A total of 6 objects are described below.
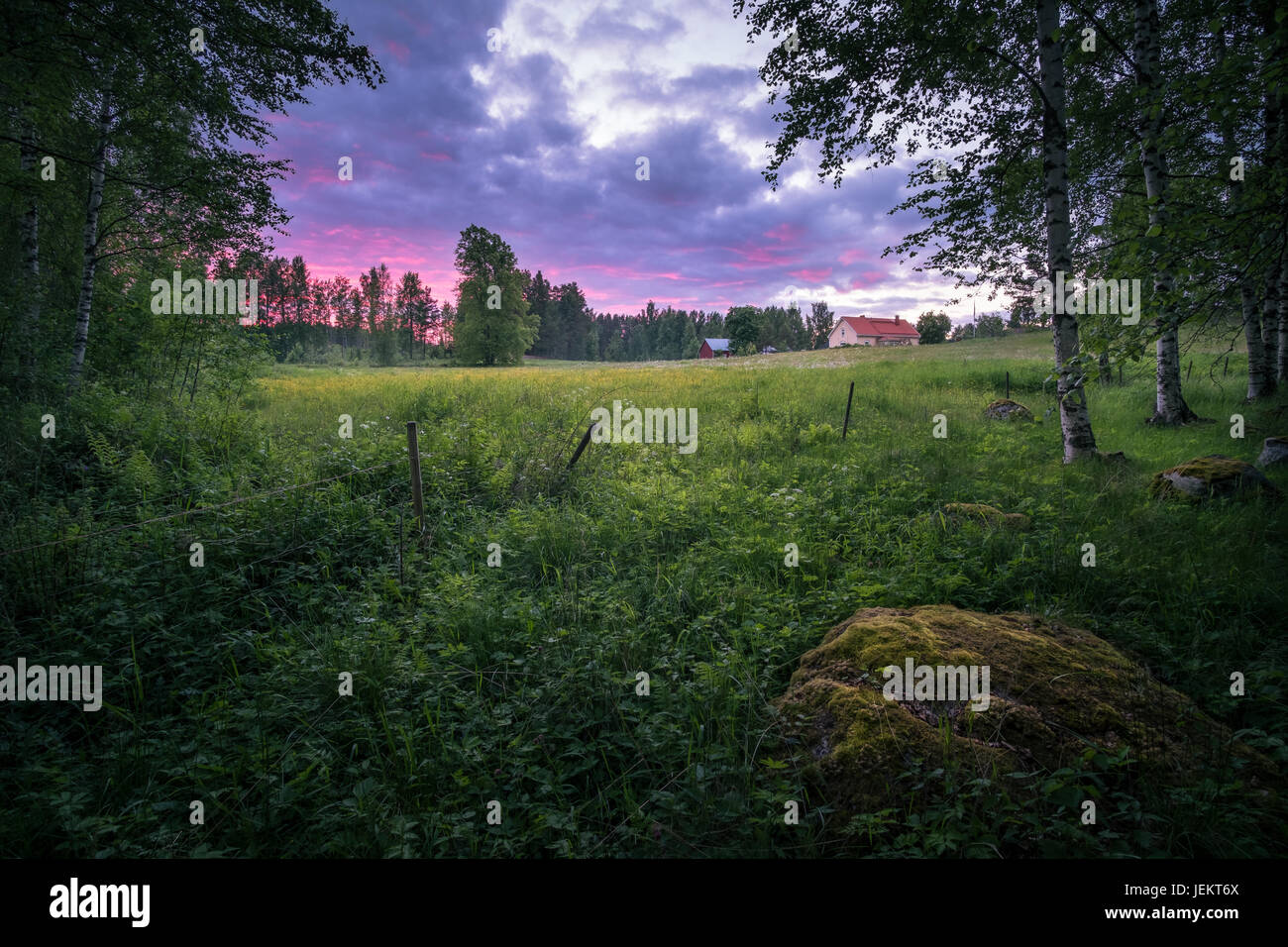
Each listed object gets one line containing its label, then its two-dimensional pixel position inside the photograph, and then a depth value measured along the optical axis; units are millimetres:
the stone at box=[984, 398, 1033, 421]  14544
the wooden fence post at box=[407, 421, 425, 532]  6522
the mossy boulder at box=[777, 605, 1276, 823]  2654
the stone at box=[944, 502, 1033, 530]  6203
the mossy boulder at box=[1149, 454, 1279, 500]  6754
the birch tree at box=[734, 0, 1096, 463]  8625
